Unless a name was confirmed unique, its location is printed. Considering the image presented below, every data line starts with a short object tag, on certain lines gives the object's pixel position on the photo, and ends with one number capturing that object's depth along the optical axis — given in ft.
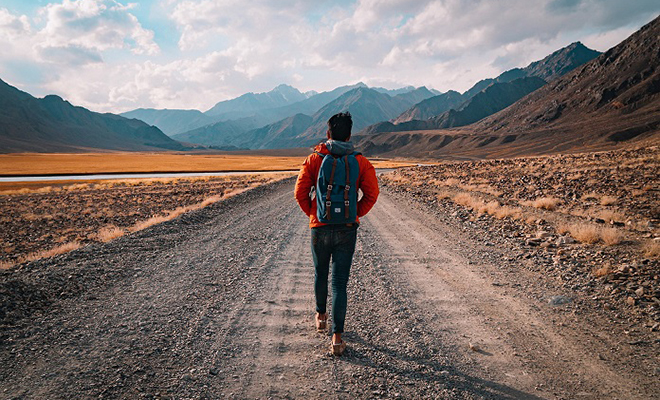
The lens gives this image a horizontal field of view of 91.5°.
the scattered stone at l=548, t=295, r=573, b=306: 16.51
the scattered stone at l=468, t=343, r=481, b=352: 12.70
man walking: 11.85
